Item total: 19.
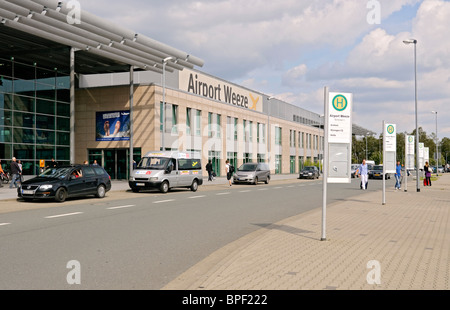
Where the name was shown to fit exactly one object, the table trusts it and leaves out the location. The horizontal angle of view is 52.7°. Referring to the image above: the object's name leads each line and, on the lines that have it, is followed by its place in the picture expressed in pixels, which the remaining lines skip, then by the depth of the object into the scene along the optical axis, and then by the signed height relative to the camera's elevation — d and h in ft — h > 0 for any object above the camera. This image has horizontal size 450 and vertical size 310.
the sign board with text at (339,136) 29.76 +1.53
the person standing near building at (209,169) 120.88 -2.74
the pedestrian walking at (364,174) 85.44 -2.84
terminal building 87.79 +16.66
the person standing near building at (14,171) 76.16 -2.14
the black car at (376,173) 155.98 -4.78
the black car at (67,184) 54.03 -3.16
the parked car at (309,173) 150.71 -4.68
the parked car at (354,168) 170.91 -3.42
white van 73.10 -2.20
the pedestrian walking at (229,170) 99.40 -2.49
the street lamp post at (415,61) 88.04 +19.42
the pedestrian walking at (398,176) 84.60 -3.28
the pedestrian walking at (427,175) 102.54 -3.60
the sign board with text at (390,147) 59.52 +1.63
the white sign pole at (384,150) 54.18 +1.06
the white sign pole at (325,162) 27.53 -0.22
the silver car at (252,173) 106.63 -3.52
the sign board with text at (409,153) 82.38 +1.12
